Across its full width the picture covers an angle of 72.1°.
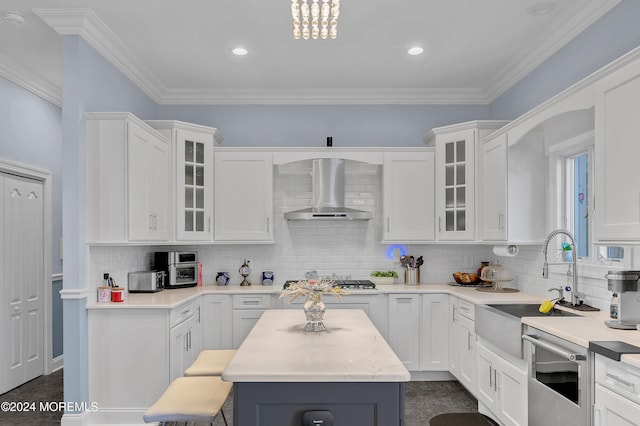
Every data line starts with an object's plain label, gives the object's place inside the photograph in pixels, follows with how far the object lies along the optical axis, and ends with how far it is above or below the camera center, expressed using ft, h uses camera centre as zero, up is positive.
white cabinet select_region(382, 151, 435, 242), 15.62 +0.67
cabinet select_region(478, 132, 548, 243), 12.63 +0.71
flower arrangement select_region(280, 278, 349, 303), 8.28 -1.43
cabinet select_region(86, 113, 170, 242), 11.18 +0.95
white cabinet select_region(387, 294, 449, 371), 14.55 -3.85
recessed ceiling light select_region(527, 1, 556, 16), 10.22 +4.87
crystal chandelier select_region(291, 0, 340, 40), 7.75 +3.56
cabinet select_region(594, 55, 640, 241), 7.22 +1.01
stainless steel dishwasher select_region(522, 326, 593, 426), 7.06 -2.94
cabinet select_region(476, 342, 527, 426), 9.24 -4.01
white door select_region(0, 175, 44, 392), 13.64 -2.10
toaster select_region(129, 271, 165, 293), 13.35 -2.06
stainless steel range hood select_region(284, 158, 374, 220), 15.70 +0.94
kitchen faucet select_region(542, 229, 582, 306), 10.11 -1.37
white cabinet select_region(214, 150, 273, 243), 15.58 +0.61
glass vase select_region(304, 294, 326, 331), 8.44 -1.91
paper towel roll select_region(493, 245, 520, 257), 13.03 -1.10
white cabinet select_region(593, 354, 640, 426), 6.07 -2.61
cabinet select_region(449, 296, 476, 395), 12.53 -3.89
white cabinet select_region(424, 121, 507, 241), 14.42 +1.28
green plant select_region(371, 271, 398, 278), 16.10 -2.20
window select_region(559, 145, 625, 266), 11.14 +0.33
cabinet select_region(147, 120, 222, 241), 14.49 +1.27
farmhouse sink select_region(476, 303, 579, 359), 9.34 -2.53
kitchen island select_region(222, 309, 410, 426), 5.83 -2.40
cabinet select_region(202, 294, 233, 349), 14.57 -3.56
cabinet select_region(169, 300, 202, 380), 11.59 -3.53
